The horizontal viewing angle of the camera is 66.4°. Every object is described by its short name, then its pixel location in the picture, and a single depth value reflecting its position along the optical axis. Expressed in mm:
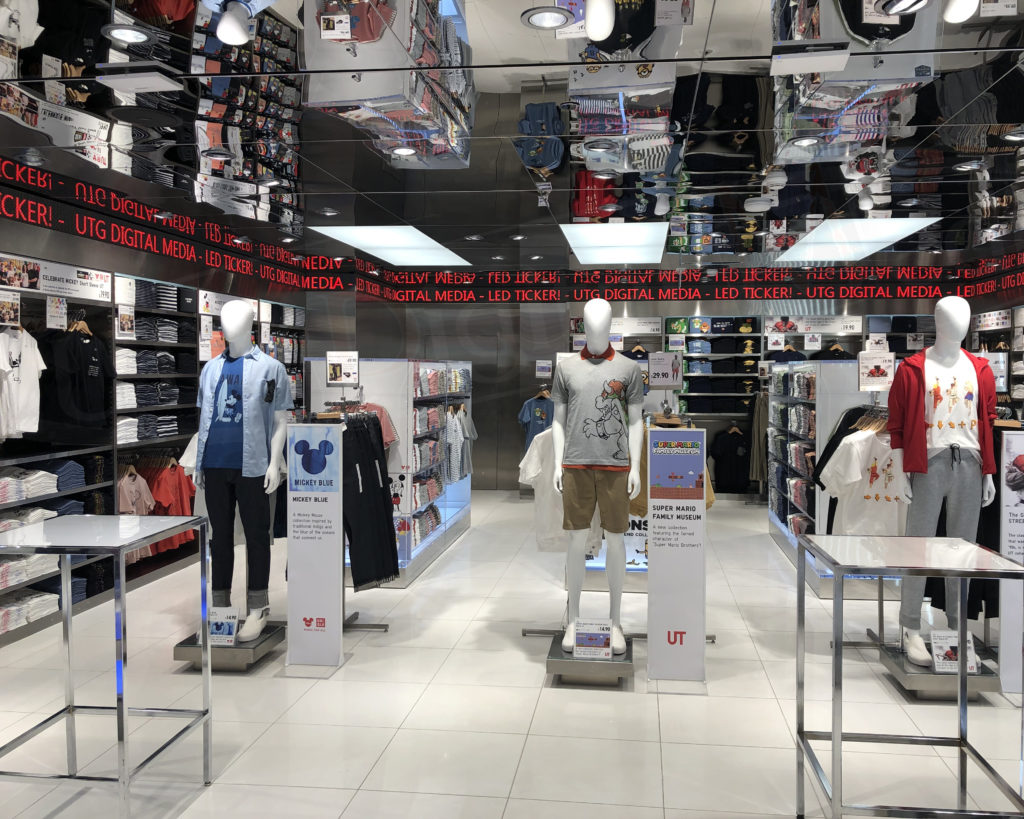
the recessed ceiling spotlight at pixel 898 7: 2939
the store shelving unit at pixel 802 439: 6188
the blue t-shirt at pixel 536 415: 10047
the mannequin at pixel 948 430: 4000
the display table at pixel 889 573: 2395
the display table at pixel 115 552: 2590
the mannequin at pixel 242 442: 4383
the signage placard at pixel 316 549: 4387
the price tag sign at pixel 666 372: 4750
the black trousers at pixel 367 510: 4836
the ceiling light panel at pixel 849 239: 7203
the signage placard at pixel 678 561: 4180
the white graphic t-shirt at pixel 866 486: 4891
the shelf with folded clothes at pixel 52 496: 4992
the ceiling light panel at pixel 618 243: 7270
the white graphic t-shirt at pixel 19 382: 5004
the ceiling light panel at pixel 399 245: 7746
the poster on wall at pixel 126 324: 6250
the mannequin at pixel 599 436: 4238
